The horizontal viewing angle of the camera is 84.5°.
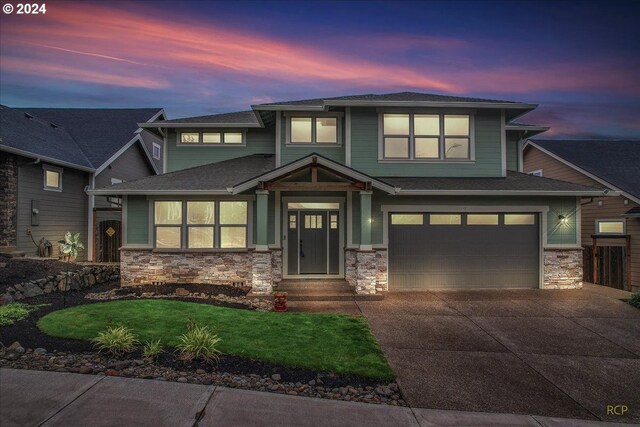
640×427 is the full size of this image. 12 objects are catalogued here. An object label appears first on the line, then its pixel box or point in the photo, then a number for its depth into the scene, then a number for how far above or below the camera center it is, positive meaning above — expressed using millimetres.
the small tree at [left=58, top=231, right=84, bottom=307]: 8791 -718
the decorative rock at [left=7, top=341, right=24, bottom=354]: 5203 -1890
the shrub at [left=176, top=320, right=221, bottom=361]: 5262 -1888
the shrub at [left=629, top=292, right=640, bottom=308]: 9404 -2045
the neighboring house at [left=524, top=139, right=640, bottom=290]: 12305 +994
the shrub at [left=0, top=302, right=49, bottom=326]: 6546 -1825
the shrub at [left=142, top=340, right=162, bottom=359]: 5195 -1922
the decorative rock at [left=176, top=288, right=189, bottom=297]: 9971 -1988
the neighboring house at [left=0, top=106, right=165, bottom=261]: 12070 +2152
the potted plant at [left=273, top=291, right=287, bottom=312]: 8653 -1941
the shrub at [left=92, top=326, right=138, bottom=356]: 5324 -1830
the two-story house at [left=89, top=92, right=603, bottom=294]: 11258 +272
